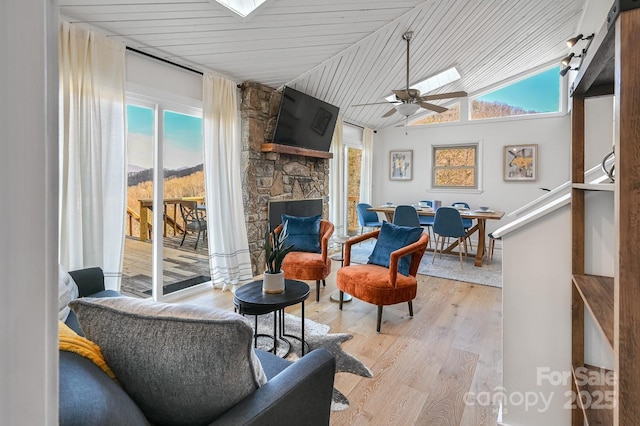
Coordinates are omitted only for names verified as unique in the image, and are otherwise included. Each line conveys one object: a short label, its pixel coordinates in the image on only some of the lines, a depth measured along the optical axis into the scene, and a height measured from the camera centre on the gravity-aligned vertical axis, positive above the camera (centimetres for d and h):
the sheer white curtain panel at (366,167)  684 +89
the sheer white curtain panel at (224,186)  349 +25
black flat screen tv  419 +123
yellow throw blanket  81 -35
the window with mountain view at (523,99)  557 +199
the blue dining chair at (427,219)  567 -17
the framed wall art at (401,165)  689 +95
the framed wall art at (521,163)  570 +83
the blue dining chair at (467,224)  535 -24
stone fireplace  389 +54
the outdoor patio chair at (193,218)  355 -11
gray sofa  64 -52
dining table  475 -20
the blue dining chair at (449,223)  465 -20
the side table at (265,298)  194 -55
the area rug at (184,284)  334 -80
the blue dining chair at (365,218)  592 -16
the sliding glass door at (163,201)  307 +8
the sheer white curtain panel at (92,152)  242 +44
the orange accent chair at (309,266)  330 -58
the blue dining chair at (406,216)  498 -11
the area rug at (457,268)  418 -83
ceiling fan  350 +121
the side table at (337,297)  337 -92
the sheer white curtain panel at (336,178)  580 +57
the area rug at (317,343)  207 -99
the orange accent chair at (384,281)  265 -60
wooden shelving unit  70 +0
